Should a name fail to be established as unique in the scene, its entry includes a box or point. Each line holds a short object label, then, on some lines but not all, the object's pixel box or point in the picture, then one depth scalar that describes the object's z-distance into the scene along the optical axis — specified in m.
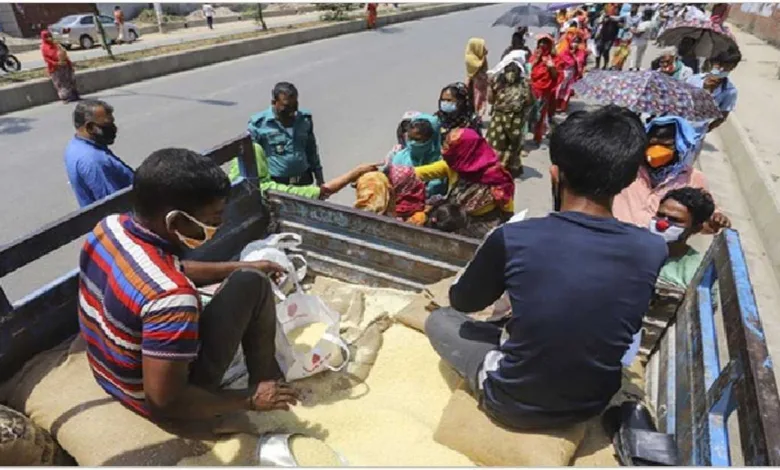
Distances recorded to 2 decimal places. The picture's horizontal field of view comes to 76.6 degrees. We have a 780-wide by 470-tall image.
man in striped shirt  1.50
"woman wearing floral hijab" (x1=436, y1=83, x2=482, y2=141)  4.12
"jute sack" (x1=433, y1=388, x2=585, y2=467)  1.79
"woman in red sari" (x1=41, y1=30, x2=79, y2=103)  9.50
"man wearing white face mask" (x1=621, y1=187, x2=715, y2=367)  2.50
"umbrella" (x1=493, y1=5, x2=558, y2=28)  9.50
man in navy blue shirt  1.51
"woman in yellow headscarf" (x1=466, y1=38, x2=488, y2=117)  6.60
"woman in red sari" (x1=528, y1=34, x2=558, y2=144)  7.18
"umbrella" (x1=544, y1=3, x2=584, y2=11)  11.13
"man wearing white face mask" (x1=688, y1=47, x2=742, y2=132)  5.13
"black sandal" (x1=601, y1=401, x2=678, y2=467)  1.68
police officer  3.60
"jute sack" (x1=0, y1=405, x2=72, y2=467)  1.58
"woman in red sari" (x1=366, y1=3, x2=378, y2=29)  21.59
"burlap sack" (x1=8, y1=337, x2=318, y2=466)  1.68
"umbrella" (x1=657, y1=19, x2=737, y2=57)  6.14
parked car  17.94
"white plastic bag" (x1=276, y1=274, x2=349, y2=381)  2.27
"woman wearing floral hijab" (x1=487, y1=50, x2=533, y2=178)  5.90
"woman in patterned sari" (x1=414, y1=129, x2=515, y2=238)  3.23
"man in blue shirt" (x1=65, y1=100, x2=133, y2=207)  3.08
